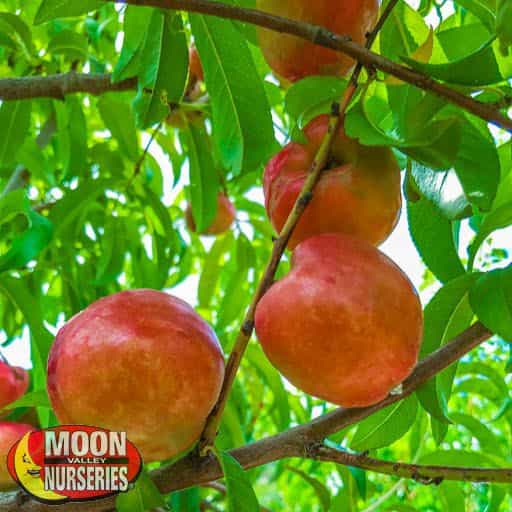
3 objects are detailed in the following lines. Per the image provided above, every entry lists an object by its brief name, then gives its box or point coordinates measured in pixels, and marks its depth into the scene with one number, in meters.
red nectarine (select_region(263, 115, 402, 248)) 0.59
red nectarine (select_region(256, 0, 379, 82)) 0.62
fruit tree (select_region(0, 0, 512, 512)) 0.56
